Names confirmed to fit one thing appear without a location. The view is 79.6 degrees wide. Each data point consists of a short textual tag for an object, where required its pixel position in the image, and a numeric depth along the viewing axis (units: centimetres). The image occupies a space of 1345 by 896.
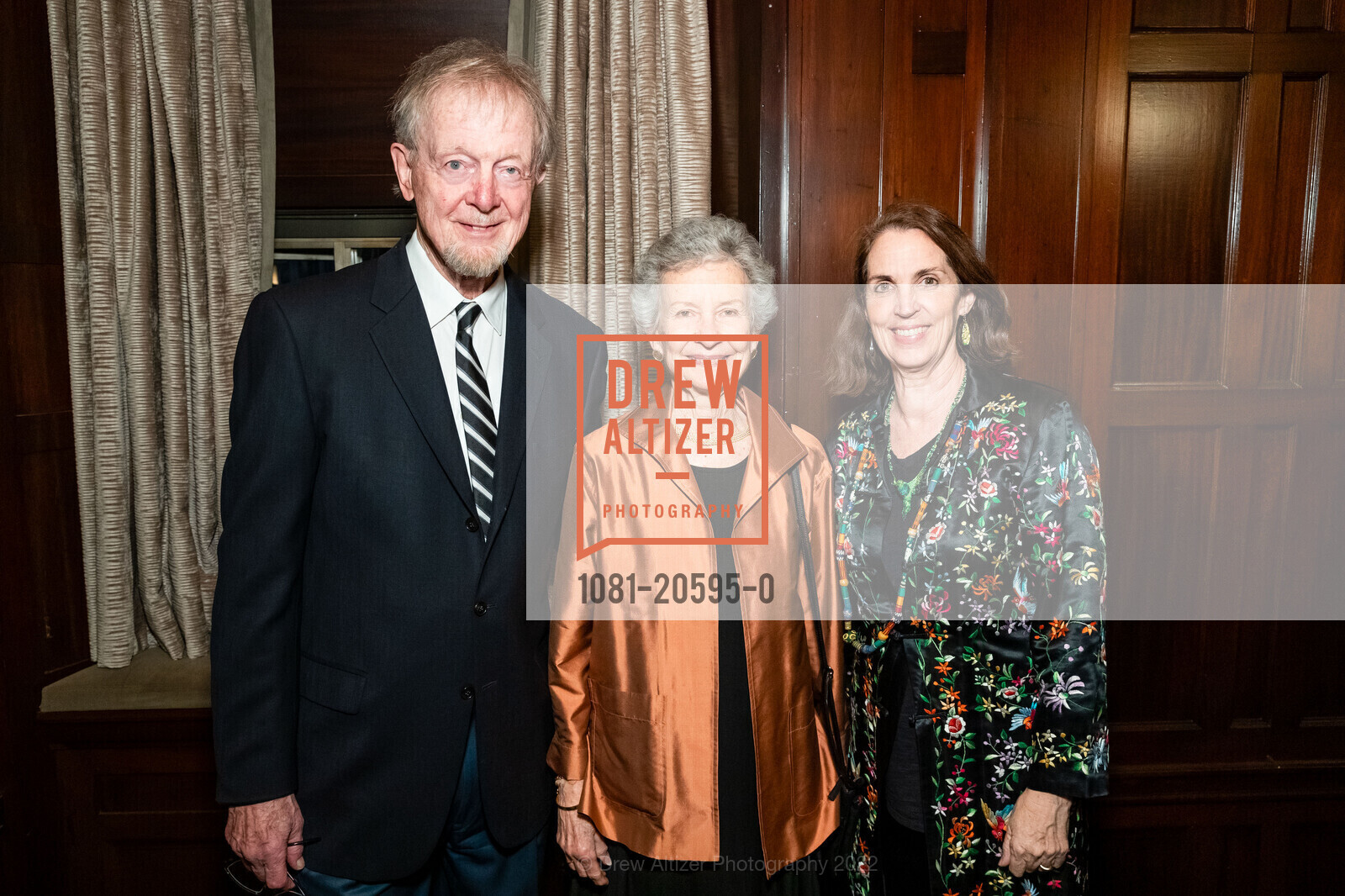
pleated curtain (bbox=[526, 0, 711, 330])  193
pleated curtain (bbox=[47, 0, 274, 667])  196
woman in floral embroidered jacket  131
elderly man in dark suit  124
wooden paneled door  188
